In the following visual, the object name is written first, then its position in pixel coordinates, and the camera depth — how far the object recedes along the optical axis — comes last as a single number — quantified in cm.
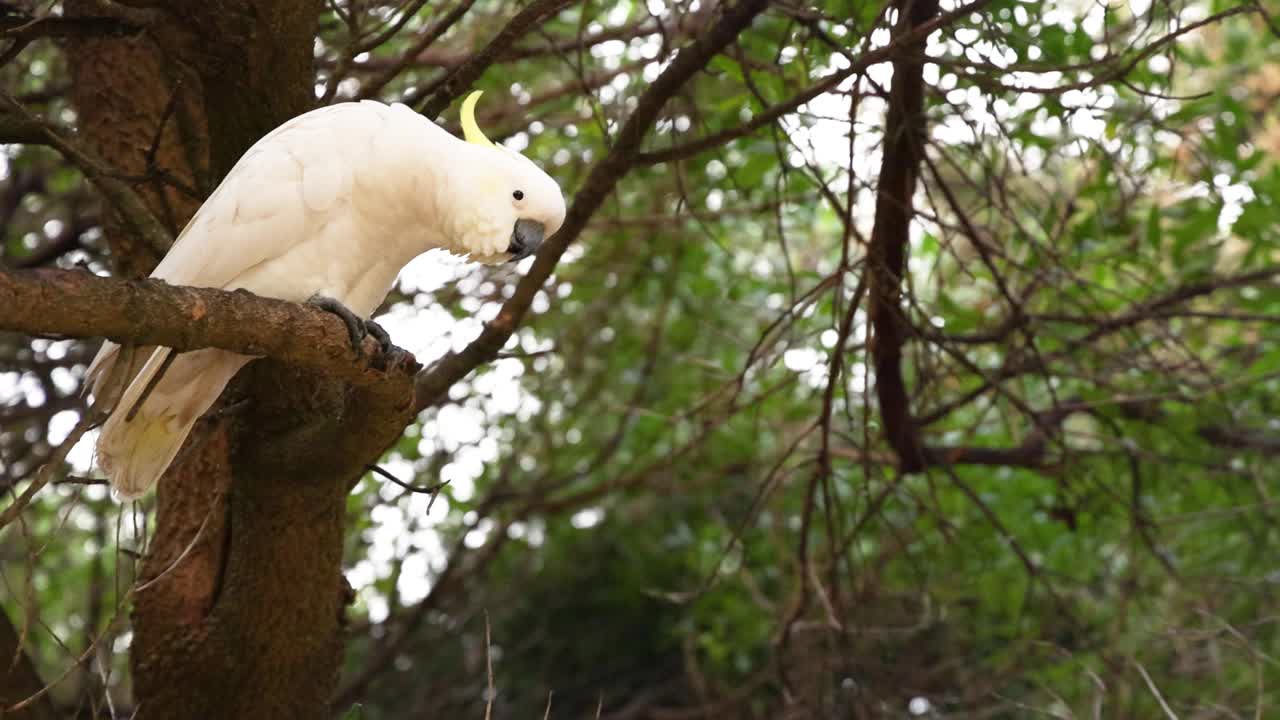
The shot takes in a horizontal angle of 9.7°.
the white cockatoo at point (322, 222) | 562
